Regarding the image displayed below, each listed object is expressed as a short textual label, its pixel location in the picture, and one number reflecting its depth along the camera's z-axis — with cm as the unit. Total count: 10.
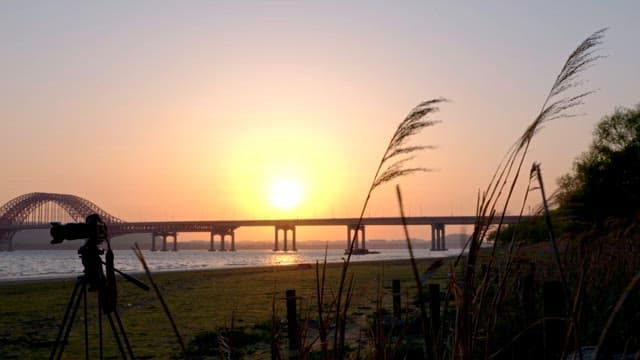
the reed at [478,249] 162
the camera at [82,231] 252
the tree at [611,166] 2425
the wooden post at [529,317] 473
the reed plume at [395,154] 179
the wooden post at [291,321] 394
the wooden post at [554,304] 452
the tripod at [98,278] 234
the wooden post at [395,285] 780
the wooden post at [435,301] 576
